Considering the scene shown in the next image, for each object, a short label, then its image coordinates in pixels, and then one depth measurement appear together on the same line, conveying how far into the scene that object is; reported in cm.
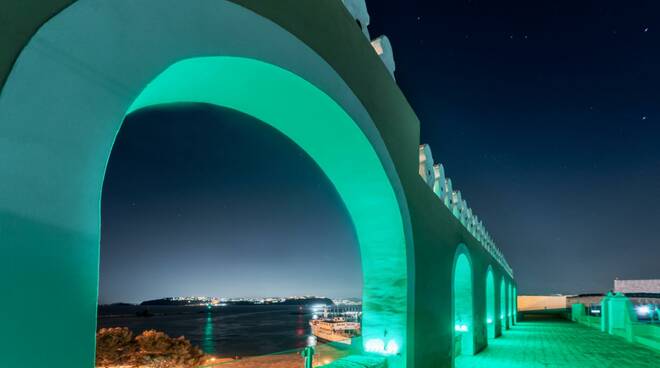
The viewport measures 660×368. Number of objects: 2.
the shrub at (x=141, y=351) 2330
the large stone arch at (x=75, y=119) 137
